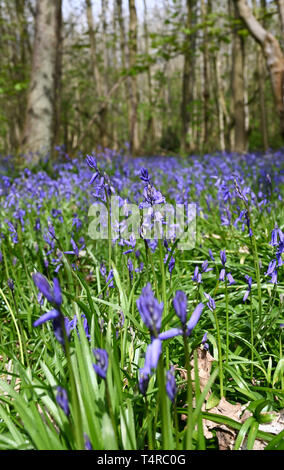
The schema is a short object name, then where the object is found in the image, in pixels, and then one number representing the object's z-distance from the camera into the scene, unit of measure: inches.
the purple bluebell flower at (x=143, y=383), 17.5
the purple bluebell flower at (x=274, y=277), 24.3
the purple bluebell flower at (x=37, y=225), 84.9
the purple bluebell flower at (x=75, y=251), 26.7
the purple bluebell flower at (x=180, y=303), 14.8
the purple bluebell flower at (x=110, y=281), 26.4
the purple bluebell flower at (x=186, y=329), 15.0
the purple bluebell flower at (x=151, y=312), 14.5
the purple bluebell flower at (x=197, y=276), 25.9
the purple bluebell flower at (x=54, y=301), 14.9
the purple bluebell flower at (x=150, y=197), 21.7
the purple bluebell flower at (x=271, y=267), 24.6
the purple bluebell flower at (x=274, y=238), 25.0
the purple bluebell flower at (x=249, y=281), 25.3
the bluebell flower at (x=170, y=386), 15.8
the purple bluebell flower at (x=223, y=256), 23.4
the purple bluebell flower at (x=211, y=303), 23.4
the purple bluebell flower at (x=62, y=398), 15.6
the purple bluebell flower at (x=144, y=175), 22.0
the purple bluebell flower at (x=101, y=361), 15.1
